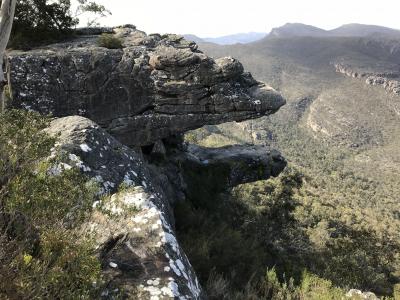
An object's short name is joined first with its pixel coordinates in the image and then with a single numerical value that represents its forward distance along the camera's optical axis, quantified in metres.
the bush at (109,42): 18.52
